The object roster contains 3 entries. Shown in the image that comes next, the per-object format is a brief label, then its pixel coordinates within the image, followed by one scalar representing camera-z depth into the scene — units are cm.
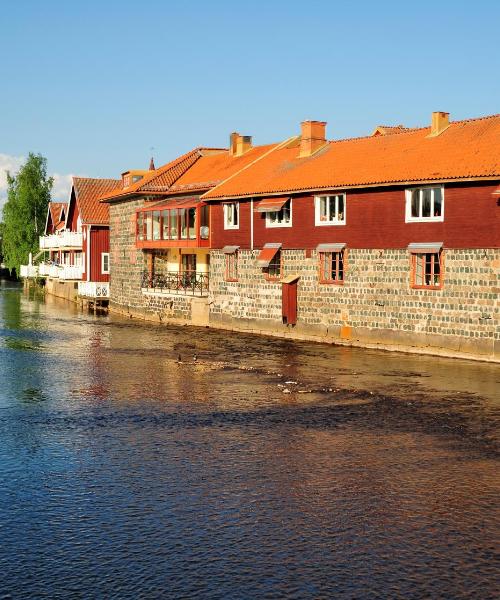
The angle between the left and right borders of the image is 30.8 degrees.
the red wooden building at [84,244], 7144
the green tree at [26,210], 10131
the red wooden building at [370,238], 3288
